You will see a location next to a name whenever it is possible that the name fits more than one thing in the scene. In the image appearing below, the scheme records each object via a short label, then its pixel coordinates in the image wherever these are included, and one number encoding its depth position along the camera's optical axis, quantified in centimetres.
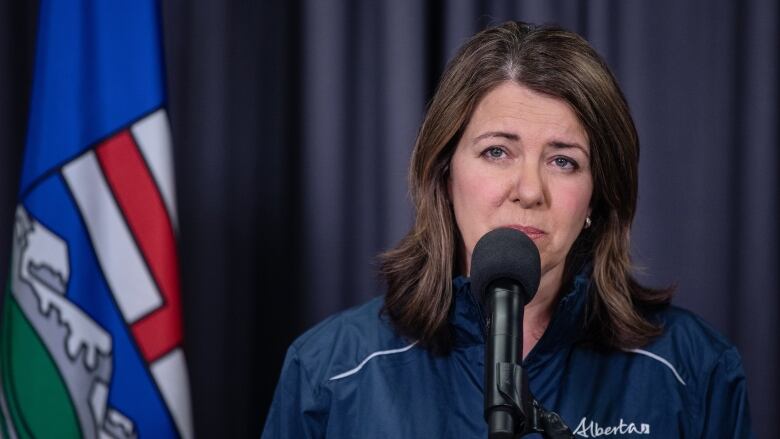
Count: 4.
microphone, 317
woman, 355
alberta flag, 376
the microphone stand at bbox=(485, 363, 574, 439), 316
